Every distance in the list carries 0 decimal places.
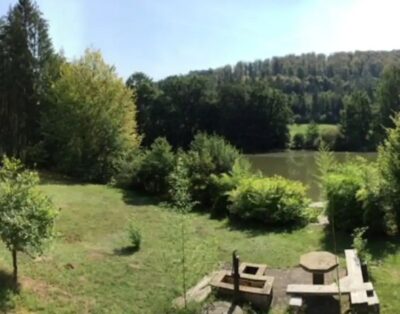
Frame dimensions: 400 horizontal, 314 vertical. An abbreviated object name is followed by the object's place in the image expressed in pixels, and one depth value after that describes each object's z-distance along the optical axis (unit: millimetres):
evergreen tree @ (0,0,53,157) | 33688
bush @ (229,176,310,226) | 15914
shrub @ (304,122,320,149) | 70312
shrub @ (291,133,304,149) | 70750
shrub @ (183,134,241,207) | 19484
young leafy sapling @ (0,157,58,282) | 9477
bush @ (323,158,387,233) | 13297
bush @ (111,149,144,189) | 23359
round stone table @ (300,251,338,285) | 9570
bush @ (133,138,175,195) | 22000
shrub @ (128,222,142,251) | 13523
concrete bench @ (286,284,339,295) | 8979
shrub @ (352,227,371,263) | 10952
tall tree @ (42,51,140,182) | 29016
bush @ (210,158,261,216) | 18406
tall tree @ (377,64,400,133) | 59094
